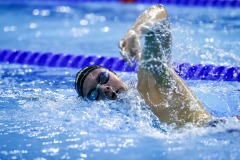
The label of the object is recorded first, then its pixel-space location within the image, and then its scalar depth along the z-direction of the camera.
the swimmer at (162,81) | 5.23
